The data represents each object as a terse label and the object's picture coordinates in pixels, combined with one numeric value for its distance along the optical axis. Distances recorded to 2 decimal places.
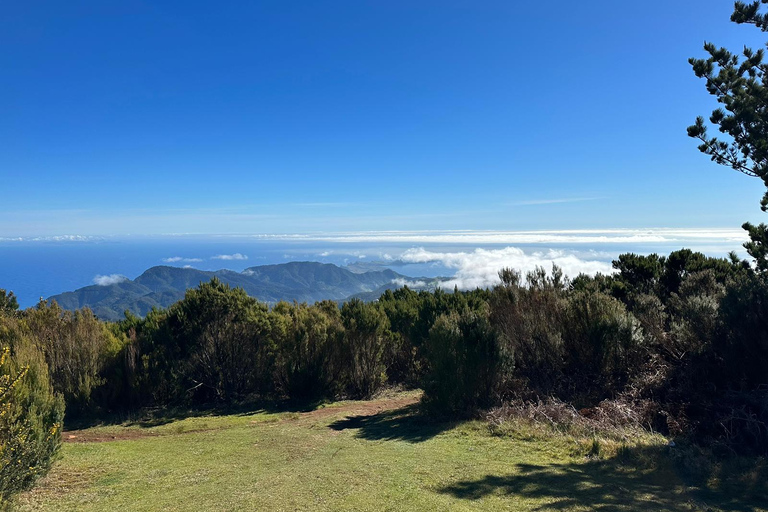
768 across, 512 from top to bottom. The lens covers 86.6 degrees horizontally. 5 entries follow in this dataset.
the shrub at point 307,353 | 14.09
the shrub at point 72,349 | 11.85
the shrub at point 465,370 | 9.91
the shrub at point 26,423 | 4.44
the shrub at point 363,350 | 14.70
